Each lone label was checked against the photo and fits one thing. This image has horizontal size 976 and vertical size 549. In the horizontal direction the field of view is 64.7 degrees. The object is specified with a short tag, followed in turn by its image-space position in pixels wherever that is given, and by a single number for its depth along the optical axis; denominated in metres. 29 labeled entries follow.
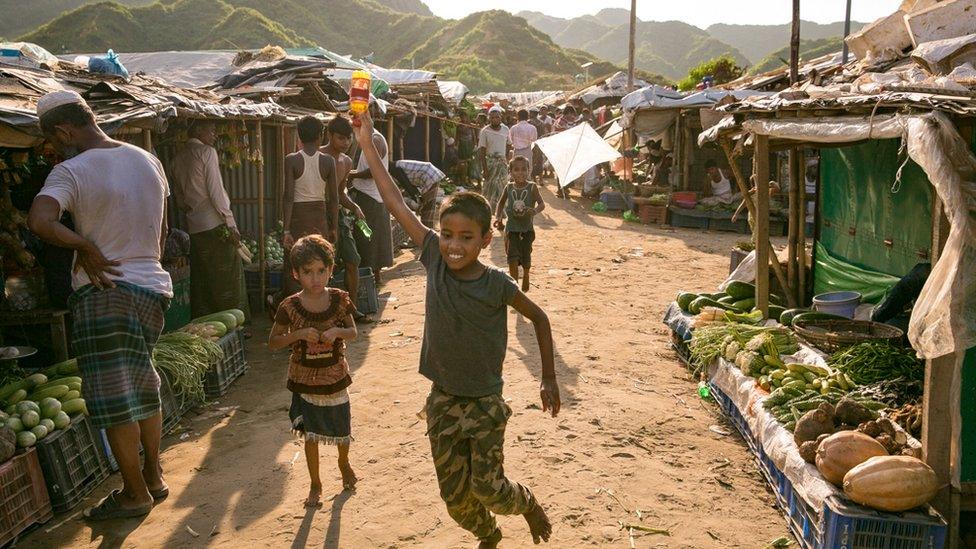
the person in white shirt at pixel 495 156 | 13.95
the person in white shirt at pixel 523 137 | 16.17
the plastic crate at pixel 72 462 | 4.18
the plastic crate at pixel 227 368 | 6.08
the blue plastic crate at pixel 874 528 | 3.57
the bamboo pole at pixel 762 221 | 6.70
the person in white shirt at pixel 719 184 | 15.60
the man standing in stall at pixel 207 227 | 6.98
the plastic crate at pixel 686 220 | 15.67
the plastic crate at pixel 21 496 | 3.80
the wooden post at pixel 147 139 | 6.18
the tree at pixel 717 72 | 22.09
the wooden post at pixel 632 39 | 25.47
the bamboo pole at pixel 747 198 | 7.60
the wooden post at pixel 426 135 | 17.38
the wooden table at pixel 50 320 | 5.33
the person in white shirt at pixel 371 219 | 8.75
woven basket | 5.65
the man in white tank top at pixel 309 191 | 7.20
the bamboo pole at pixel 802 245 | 8.39
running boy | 3.21
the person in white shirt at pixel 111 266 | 3.84
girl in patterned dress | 4.14
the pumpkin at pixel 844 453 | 3.84
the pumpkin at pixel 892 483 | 3.58
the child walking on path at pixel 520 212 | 8.31
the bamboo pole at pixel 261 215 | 8.29
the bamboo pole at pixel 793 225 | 8.49
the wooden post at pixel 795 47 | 10.54
